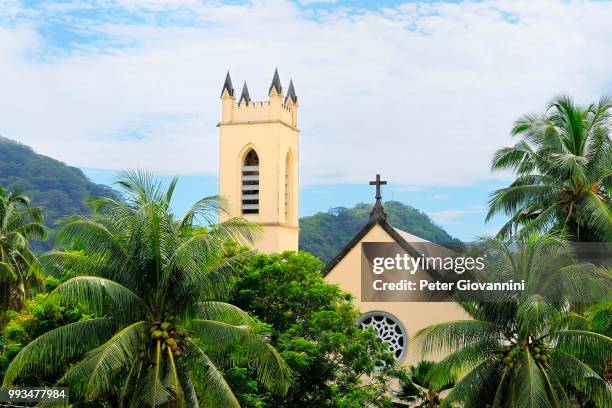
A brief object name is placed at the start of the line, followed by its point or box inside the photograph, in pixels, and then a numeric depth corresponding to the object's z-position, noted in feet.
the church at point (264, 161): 164.96
